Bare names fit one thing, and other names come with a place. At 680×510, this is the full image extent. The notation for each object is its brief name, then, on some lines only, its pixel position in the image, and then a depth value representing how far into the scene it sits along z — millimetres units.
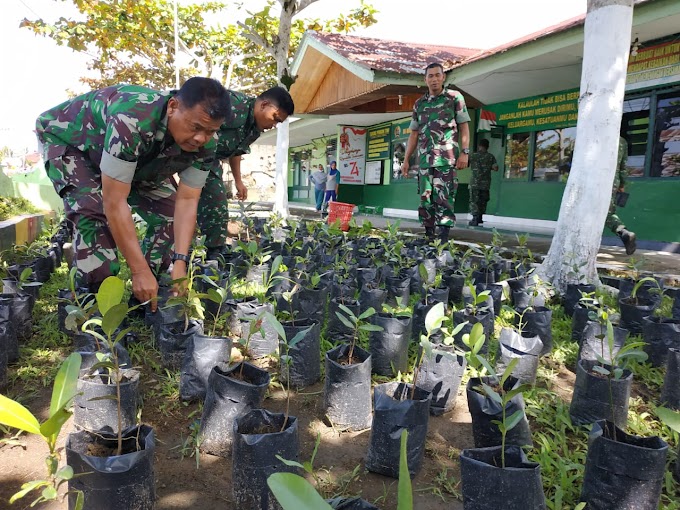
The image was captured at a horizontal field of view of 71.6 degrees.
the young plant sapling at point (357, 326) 1559
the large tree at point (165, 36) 9914
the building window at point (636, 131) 5792
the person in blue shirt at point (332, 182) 11164
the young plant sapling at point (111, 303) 980
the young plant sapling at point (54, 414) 647
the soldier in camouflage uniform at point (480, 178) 7965
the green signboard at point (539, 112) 7039
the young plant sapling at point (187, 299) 1829
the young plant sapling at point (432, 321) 1348
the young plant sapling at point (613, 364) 1315
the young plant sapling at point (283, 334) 1190
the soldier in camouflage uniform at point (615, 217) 4822
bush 5277
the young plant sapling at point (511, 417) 1100
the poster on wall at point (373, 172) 12031
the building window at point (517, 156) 7934
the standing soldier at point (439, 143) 4609
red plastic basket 6638
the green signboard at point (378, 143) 11750
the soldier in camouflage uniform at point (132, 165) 1845
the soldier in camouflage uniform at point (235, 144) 3100
